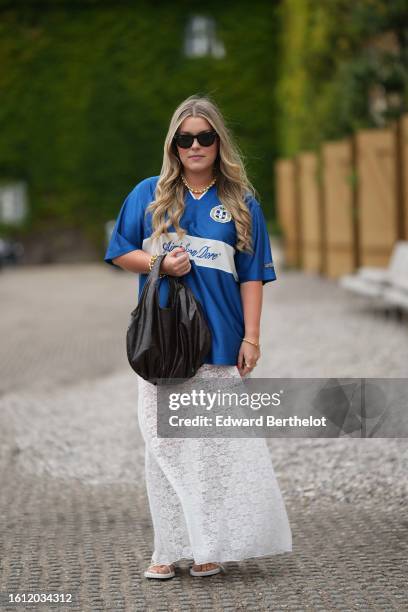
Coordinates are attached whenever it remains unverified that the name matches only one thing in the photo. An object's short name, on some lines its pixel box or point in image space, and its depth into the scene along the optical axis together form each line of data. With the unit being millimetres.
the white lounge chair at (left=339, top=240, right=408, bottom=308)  14055
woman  4395
